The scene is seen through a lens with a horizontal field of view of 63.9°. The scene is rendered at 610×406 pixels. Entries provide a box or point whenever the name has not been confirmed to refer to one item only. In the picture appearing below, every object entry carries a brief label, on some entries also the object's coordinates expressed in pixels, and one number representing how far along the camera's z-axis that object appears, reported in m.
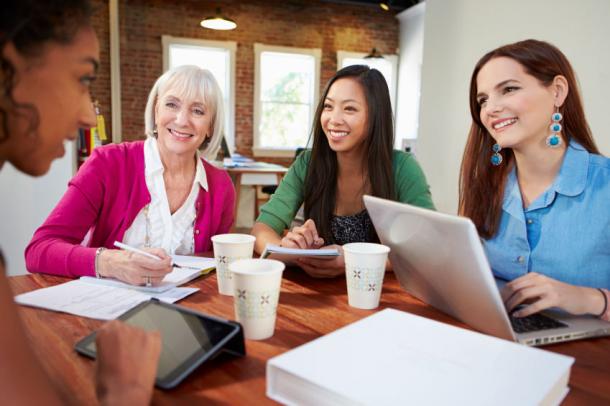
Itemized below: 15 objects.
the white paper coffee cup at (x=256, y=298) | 0.82
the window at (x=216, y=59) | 7.38
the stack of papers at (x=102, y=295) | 0.96
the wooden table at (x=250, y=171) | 4.65
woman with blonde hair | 1.50
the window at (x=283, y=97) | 7.80
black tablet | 0.70
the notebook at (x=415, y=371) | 0.58
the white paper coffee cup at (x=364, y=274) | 1.01
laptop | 0.80
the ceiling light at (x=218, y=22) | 5.99
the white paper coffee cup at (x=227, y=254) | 1.06
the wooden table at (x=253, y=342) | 0.67
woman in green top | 1.75
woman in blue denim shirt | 1.27
